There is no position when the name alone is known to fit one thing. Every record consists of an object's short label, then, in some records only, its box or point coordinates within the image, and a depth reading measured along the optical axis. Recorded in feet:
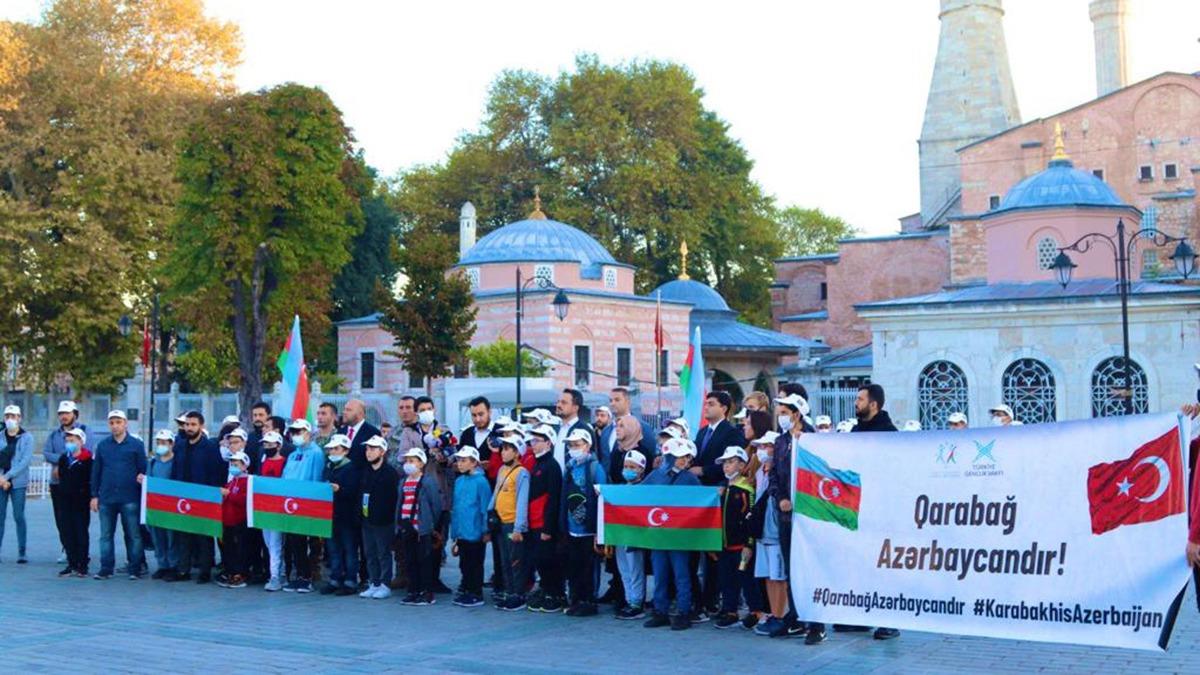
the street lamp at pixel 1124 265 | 85.71
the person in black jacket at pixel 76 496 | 50.01
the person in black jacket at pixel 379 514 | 44.11
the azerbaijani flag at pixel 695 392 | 71.56
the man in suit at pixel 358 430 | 45.65
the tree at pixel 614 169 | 203.51
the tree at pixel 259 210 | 116.57
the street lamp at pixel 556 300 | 114.01
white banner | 26.61
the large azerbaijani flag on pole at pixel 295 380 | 73.00
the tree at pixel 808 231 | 286.05
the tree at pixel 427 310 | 117.39
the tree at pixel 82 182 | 135.95
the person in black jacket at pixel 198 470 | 48.24
